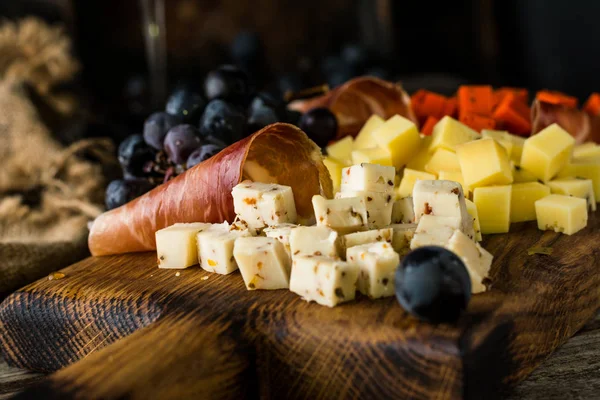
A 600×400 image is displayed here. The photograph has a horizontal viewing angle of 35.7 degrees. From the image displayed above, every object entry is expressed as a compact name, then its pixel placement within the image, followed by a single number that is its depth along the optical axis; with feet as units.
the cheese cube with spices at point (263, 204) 0.93
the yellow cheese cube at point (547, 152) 1.07
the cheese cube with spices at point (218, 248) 0.92
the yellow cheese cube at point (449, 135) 1.10
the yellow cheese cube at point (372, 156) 1.09
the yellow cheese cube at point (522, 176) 1.08
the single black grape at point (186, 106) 1.19
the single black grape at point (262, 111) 1.19
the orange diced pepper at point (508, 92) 1.31
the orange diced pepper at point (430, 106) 1.33
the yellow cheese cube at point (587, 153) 1.14
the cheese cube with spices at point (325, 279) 0.82
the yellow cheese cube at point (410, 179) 1.06
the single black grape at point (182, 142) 1.10
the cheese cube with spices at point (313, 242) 0.86
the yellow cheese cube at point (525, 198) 1.05
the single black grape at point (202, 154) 1.07
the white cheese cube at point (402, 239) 0.89
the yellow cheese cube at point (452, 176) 1.05
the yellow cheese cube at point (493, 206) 1.01
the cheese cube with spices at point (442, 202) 0.89
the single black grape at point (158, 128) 1.15
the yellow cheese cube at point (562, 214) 1.00
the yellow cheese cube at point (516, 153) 1.11
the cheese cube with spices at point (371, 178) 0.92
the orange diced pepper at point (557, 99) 1.32
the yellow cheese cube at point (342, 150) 1.19
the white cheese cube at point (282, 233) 0.88
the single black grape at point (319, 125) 1.24
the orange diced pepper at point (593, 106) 1.36
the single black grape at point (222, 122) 1.13
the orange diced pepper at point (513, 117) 1.26
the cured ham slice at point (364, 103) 1.32
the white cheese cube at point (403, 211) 0.95
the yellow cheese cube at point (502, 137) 1.10
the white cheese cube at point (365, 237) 0.87
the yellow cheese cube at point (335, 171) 1.12
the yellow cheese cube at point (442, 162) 1.09
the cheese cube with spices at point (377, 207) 0.92
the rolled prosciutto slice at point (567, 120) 1.23
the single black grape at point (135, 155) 1.15
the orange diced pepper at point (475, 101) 1.29
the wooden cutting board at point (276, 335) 0.76
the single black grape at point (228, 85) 1.22
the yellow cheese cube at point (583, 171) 1.11
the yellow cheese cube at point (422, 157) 1.12
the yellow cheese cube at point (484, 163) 1.01
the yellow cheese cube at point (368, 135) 1.18
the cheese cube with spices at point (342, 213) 0.89
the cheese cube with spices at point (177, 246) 0.95
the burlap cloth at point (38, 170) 1.06
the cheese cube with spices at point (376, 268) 0.83
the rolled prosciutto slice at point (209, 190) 0.99
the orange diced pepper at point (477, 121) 1.26
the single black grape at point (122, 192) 1.10
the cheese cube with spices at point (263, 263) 0.87
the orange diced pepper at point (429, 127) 1.26
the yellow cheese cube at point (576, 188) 1.06
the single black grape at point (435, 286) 0.77
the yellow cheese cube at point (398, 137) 1.10
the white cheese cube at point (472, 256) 0.83
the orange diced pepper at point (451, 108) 1.32
